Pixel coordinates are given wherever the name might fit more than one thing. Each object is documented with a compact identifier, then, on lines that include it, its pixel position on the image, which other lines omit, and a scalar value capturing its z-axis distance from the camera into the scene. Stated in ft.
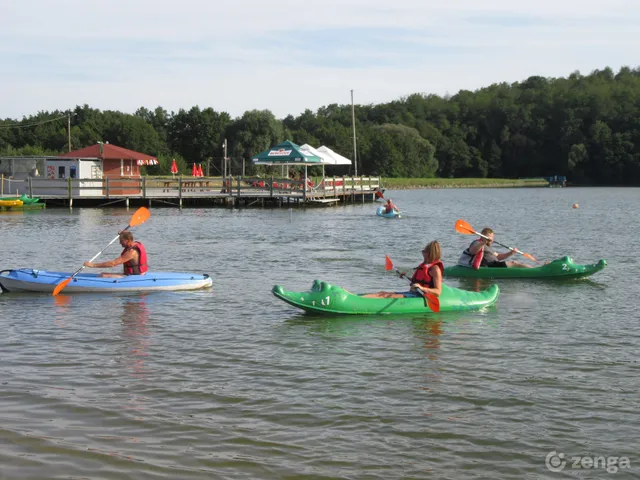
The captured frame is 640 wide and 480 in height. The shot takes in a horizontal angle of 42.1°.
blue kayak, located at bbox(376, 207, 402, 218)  131.23
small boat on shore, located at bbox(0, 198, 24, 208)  132.46
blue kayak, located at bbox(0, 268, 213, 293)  49.60
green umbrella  142.61
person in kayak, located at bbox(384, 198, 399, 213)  132.16
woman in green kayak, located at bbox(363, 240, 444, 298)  42.88
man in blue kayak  49.01
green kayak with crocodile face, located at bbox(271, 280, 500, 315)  42.11
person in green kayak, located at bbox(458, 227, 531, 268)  57.98
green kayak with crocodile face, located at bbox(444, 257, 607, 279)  57.77
